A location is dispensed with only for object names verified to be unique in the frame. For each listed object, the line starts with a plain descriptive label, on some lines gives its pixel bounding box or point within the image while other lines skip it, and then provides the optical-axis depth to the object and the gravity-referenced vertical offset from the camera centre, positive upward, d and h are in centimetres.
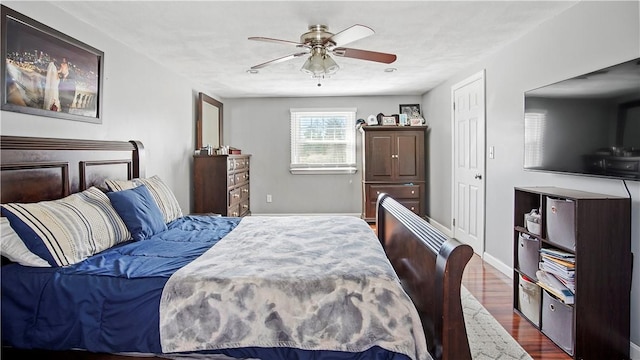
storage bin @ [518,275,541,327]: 249 -91
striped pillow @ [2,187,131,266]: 182 -30
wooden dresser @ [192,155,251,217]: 484 -17
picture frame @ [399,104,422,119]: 624 +107
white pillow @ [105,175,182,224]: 284 -17
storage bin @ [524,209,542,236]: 247 -35
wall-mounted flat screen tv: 202 +30
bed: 152 -57
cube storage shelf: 206 -60
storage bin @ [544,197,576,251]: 214 -31
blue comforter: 162 -64
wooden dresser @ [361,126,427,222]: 581 +10
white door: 411 +13
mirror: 528 +76
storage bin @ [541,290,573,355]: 216 -93
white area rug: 217 -107
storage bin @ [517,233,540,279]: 251 -59
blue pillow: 246 -28
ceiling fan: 280 +92
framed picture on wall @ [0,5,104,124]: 216 +68
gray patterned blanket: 153 -60
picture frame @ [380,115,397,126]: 589 +83
